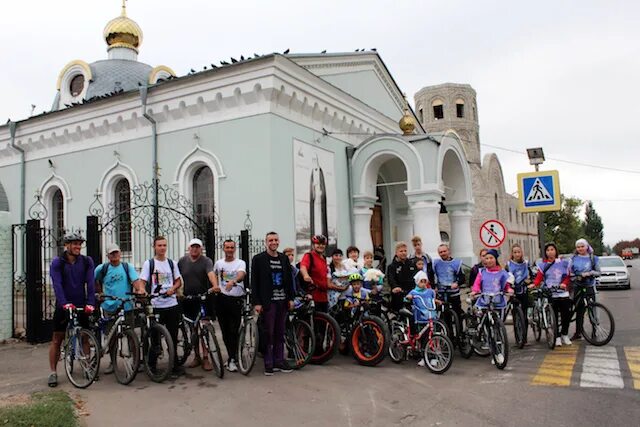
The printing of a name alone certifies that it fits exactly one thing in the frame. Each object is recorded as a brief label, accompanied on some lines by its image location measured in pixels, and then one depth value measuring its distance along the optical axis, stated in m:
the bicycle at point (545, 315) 8.18
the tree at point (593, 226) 102.07
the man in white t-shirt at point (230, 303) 6.99
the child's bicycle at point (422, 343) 6.73
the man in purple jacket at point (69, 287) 6.36
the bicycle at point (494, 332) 6.84
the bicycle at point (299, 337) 7.14
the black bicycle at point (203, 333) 6.63
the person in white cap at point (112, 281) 6.95
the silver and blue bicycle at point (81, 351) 6.32
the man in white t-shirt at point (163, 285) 6.70
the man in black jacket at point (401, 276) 8.08
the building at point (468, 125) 45.50
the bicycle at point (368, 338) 7.18
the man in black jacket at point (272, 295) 6.78
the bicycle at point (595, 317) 8.17
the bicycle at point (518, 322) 8.08
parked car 19.09
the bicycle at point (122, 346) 6.38
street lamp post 10.79
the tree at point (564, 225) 57.81
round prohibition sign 10.75
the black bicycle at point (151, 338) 6.48
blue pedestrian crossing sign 10.37
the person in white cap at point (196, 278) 6.96
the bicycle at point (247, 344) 6.78
